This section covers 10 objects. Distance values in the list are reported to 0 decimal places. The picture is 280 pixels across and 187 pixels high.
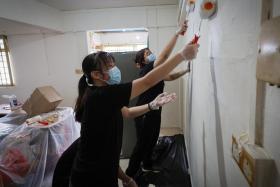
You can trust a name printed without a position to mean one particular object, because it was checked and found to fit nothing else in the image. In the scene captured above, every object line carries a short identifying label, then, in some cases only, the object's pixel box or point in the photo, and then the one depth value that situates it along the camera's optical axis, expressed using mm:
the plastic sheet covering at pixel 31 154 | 1961
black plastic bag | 2174
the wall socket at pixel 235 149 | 502
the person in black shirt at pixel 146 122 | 2141
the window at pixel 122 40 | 6781
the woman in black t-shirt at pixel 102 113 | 959
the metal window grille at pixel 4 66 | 4141
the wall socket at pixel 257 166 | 385
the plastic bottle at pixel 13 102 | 3193
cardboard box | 2443
